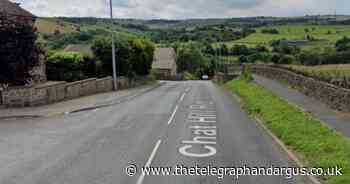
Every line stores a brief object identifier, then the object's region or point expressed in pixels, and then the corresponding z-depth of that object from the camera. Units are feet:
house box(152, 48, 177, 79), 265.34
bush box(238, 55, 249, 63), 284.74
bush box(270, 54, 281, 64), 215.59
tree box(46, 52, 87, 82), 119.03
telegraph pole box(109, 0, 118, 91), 110.30
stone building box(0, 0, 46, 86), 79.30
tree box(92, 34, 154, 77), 126.93
